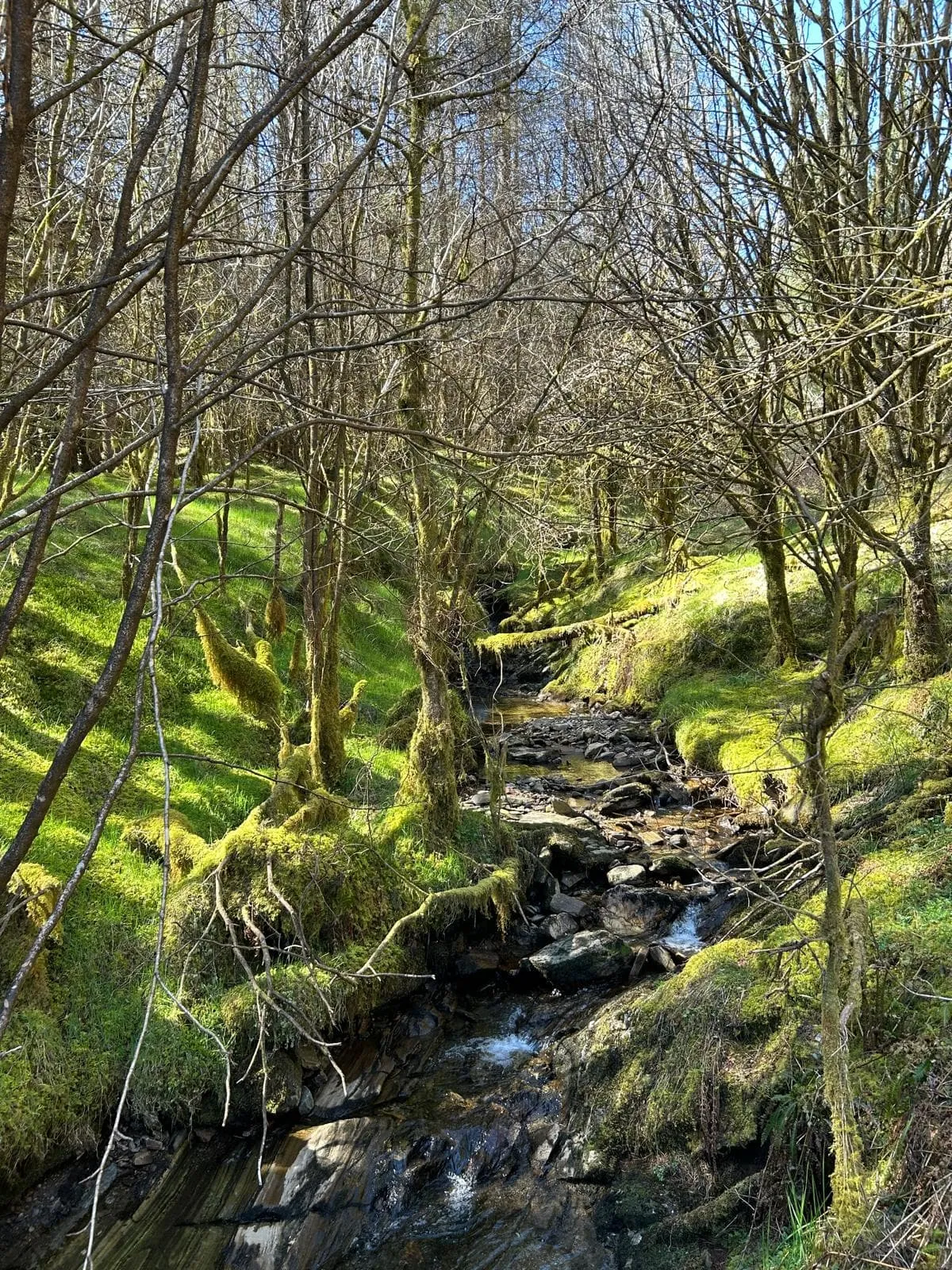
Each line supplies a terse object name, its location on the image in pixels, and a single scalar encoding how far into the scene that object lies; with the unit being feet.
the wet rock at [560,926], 24.54
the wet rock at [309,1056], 19.54
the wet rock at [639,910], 24.68
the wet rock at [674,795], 33.55
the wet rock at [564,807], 31.81
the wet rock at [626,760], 37.58
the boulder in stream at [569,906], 25.39
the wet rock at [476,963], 23.34
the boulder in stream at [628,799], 32.81
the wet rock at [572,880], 27.14
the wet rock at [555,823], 29.09
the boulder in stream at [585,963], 22.44
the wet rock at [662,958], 21.91
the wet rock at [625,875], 26.96
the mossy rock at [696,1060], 14.65
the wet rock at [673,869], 27.04
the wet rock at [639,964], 22.22
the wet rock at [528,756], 38.29
